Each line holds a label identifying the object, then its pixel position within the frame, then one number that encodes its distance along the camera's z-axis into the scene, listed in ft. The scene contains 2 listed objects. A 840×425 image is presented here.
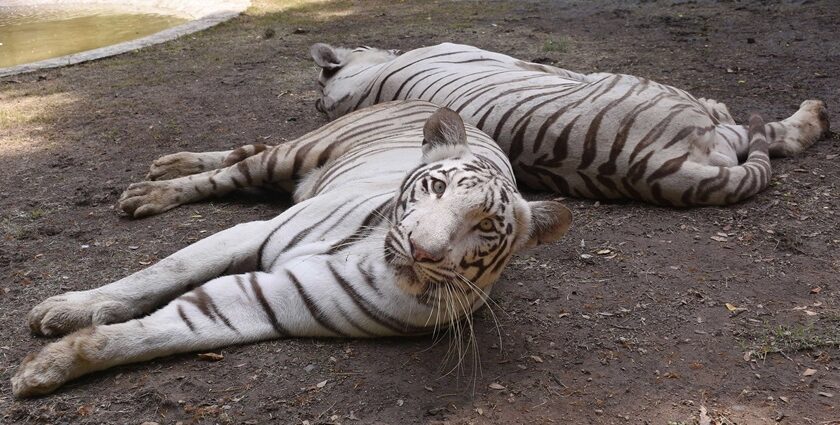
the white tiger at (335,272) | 6.99
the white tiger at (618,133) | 11.04
